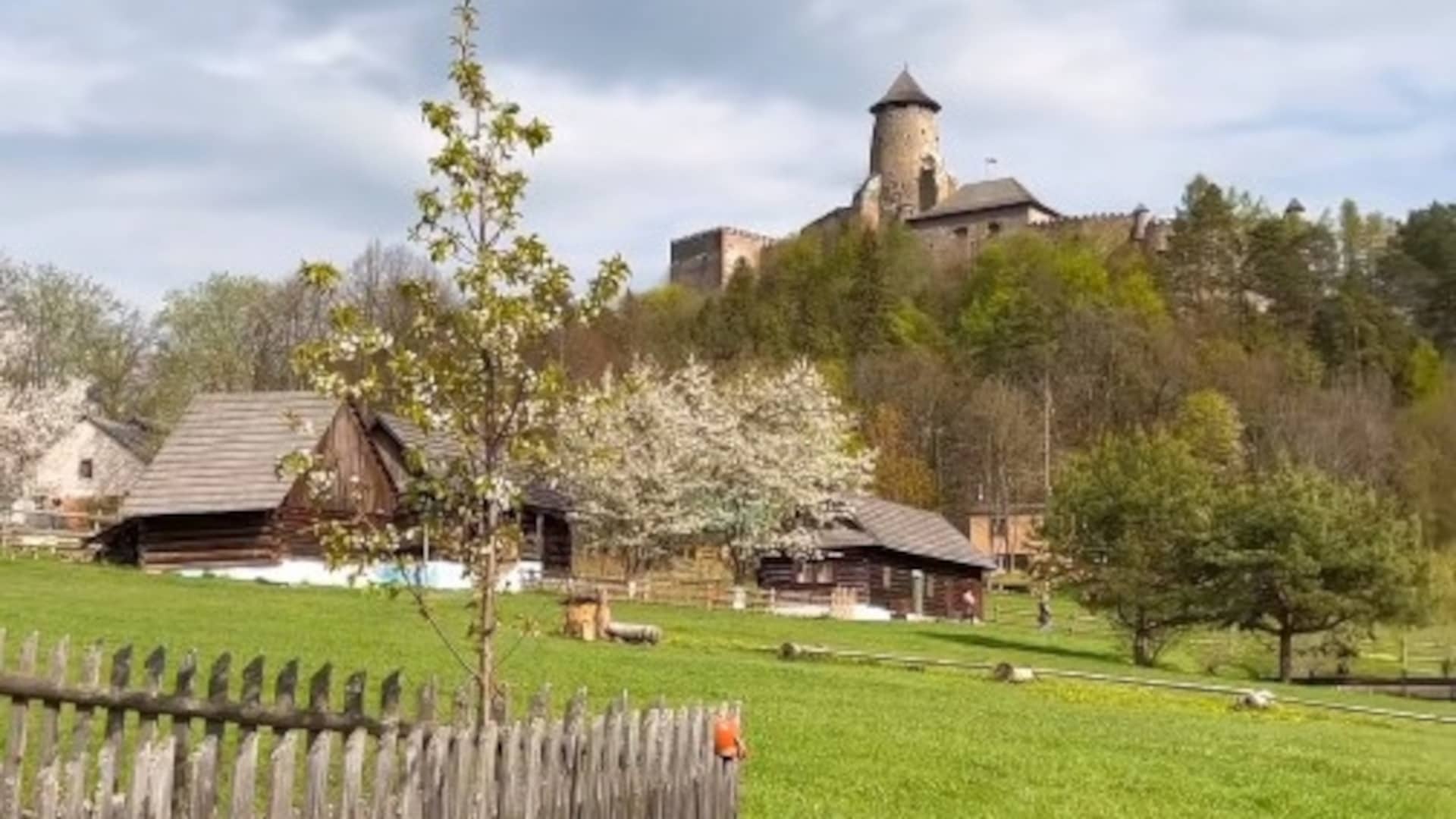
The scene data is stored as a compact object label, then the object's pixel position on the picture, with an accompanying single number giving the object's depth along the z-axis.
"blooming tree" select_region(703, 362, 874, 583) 60.47
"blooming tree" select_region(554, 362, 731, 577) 59.28
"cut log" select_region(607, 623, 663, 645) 33.41
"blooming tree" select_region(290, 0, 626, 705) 9.37
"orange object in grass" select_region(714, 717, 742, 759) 10.10
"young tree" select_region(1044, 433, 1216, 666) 44.44
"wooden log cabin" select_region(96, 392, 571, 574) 47.59
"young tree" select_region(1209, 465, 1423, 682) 42.94
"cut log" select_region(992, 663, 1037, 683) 31.97
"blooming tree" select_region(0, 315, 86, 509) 59.56
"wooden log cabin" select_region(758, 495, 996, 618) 60.81
